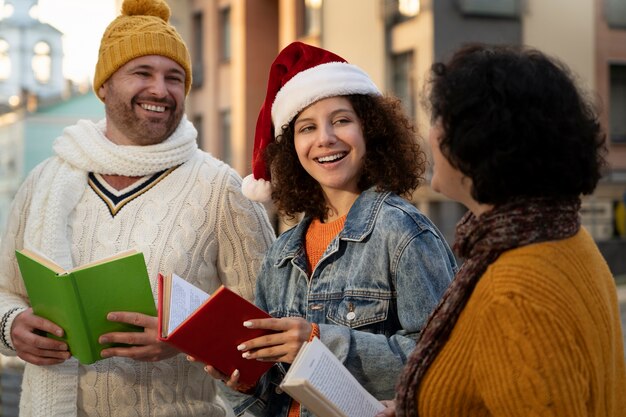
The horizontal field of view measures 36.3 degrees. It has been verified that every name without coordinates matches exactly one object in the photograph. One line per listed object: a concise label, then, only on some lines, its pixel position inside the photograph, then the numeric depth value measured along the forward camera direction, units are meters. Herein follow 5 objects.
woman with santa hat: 2.63
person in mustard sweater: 1.79
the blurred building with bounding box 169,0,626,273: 17.77
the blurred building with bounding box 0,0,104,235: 36.53
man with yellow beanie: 3.30
